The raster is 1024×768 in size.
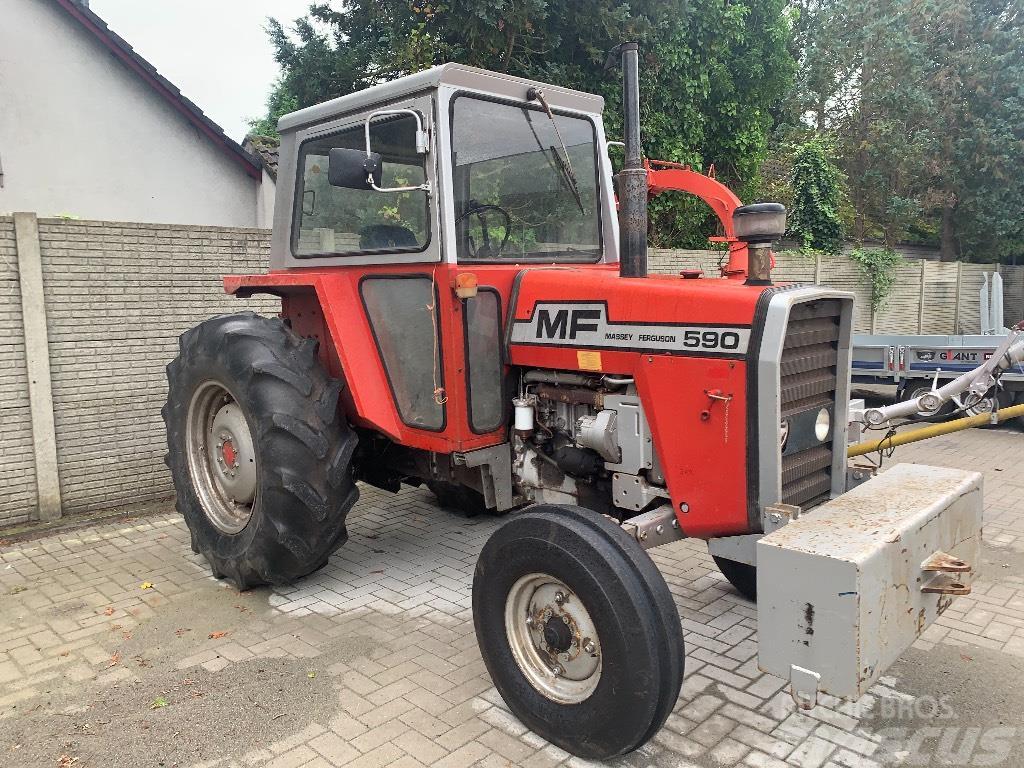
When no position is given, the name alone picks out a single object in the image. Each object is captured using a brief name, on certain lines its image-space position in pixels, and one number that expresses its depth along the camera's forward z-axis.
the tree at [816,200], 15.64
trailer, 8.19
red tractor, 2.54
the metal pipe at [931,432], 3.55
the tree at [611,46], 10.22
